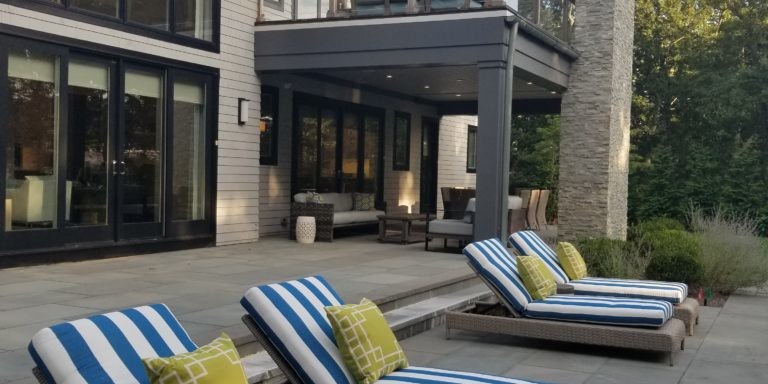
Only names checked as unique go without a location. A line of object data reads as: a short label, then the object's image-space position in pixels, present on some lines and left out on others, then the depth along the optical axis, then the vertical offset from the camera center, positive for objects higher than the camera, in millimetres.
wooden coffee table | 12758 -905
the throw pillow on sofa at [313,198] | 13062 -437
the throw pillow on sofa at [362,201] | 14828 -531
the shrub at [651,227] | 10887 -747
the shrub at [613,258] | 9109 -954
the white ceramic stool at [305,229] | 12336 -920
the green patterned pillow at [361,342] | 3910 -875
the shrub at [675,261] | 9039 -939
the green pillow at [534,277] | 6453 -842
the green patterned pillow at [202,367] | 2748 -735
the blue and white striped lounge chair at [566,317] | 5781 -1099
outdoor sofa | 12719 -707
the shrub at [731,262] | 9305 -961
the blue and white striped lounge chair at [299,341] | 3855 -867
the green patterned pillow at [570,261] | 7605 -820
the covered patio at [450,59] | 10734 +1810
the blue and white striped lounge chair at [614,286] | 6793 -988
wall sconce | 11922 +952
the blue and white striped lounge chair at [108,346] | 2805 -701
